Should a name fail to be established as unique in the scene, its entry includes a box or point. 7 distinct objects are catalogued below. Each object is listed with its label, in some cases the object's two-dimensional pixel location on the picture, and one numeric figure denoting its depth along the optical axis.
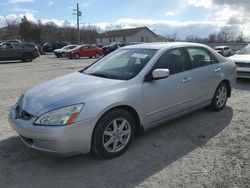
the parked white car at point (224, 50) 25.59
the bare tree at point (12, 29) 47.65
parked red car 21.22
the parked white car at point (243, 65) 7.06
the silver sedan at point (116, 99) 2.58
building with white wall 59.62
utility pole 41.61
